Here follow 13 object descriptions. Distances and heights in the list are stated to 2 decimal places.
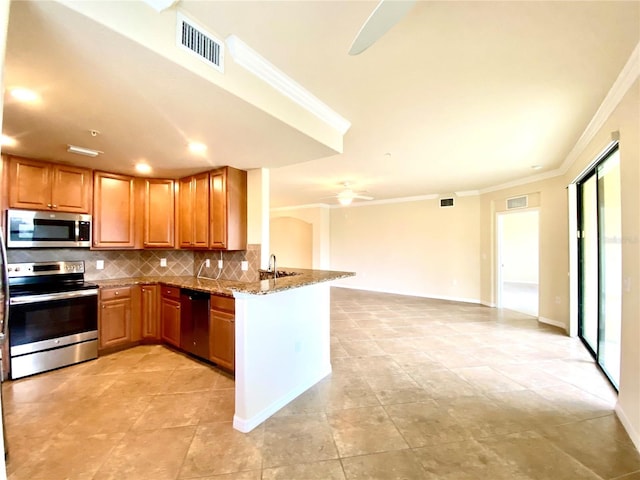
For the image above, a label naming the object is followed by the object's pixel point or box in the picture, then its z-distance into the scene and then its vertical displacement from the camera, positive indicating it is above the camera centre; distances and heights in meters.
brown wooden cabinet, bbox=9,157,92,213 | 3.05 +0.64
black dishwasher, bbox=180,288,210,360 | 3.15 -0.93
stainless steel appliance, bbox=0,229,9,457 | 1.46 -0.25
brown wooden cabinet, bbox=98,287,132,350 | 3.43 -0.94
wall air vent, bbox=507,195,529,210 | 5.37 +0.75
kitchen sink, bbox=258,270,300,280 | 3.45 -0.40
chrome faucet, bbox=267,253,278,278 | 3.39 -0.35
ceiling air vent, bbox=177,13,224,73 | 1.53 +1.13
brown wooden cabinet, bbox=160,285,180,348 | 3.52 -0.94
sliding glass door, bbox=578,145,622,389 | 2.83 -0.25
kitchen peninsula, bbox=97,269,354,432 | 2.15 -0.87
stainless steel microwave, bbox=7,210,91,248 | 3.04 +0.15
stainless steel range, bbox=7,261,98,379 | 2.83 -0.81
